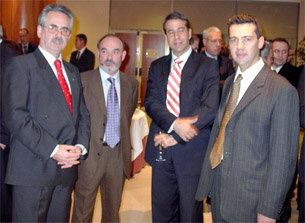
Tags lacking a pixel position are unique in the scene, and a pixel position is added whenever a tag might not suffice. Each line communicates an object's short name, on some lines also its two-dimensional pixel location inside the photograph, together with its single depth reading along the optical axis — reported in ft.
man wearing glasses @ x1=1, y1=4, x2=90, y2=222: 5.83
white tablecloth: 13.78
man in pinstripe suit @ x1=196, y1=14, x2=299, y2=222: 5.18
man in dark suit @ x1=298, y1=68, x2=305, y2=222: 6.73
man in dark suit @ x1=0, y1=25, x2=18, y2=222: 8.50
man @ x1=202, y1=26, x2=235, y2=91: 12.41
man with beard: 7.97
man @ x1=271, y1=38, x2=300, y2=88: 12.88
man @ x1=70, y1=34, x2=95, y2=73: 24.81
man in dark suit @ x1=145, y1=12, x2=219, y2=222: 7.50
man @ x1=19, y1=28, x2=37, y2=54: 19.13
